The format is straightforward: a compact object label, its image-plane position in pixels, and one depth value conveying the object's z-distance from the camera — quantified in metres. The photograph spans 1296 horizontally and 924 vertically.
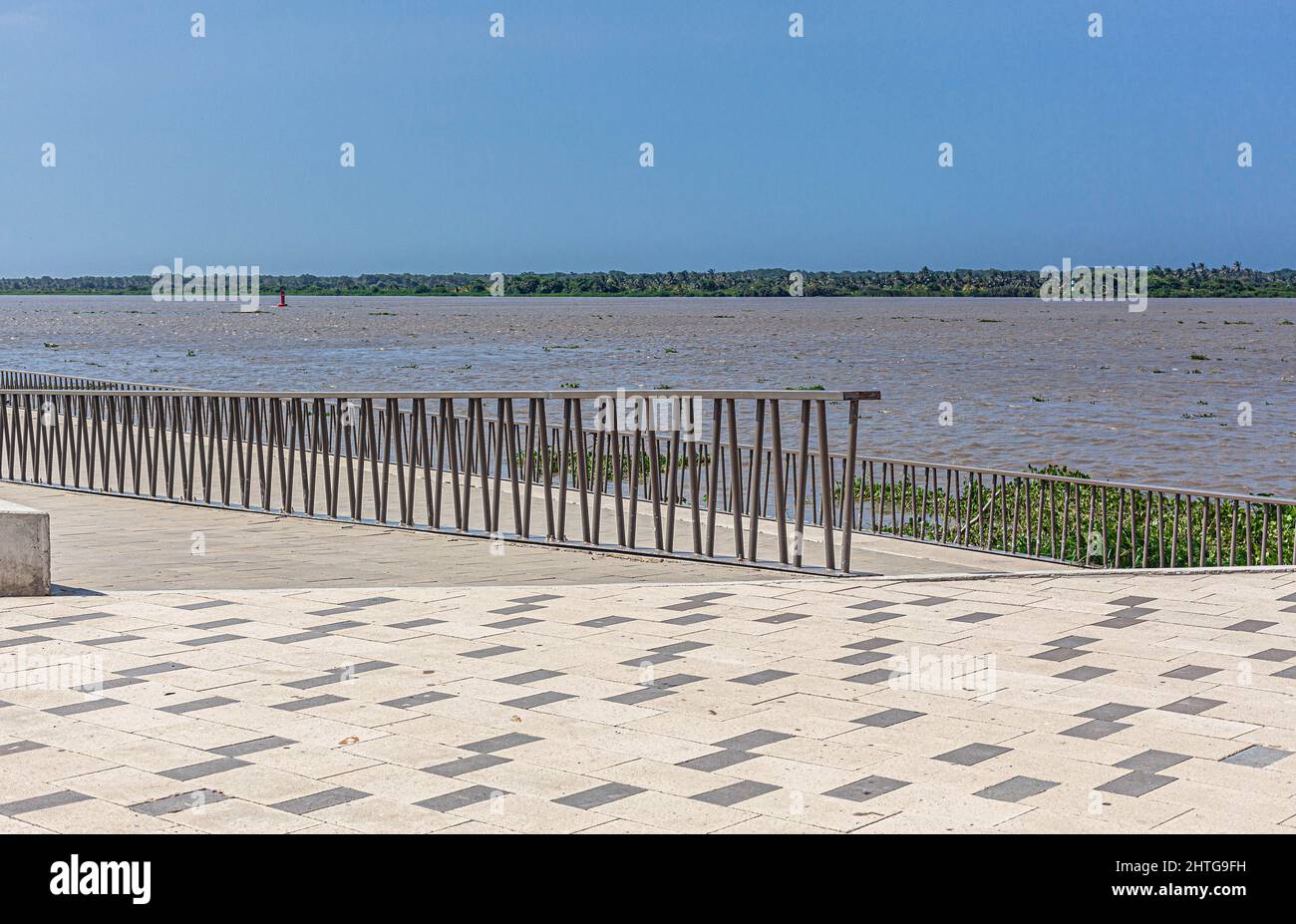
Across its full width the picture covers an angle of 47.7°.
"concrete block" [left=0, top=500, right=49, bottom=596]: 8.09
